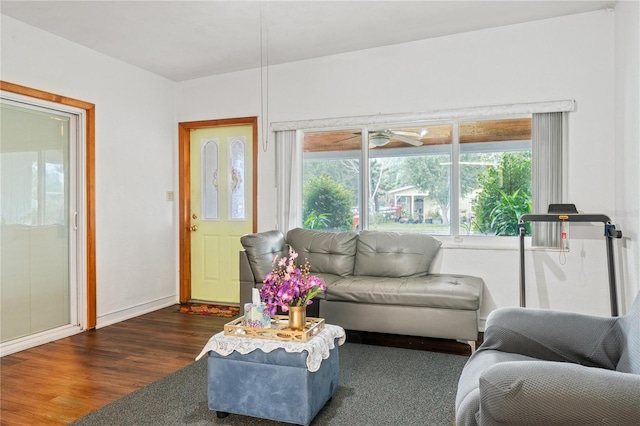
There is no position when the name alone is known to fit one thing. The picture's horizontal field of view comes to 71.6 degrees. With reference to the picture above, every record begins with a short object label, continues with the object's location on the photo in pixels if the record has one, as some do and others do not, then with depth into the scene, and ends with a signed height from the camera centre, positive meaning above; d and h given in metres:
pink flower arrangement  2.36 -0.42
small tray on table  2.30 -0.63
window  4.00 +0.33
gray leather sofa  3.37 -0.59
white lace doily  2.22 -0.69
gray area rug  2.34 -1.09
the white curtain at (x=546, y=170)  3.77 +0.34
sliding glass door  3.56 -0.07
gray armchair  1.27 -0.56
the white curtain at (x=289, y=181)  4.75 +0.33
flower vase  2.38 -0.57
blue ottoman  2.20 -0.89
